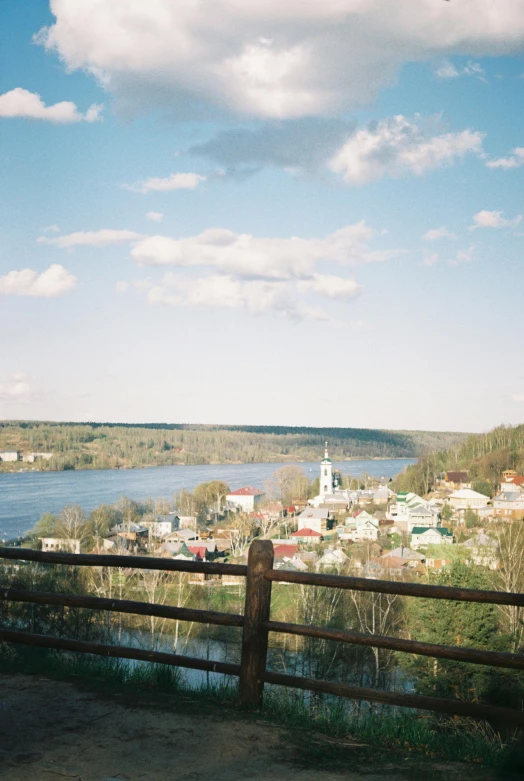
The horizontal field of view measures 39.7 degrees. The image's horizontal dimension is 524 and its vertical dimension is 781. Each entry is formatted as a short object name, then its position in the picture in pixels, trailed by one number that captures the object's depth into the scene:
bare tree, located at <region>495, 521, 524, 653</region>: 17.11
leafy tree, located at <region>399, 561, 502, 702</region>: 14.05
